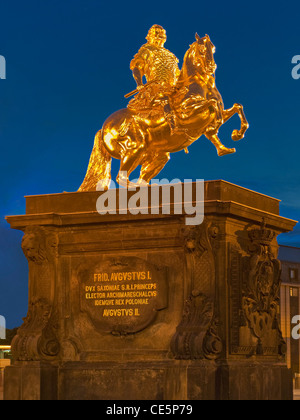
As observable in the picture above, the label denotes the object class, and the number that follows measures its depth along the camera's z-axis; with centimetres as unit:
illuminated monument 1923
